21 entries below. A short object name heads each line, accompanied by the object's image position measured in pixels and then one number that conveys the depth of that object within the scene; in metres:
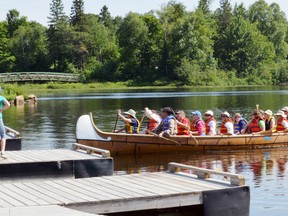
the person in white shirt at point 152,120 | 21.52
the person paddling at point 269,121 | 22.94
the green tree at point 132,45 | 97.12
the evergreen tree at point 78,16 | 110.50
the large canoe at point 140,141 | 21.00
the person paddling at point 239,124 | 23.48
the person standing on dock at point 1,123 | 13.53
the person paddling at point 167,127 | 20.69
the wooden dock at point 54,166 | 13.09
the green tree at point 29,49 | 108.00
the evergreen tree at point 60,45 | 104.81
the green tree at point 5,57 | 107.69
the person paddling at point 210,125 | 22.31
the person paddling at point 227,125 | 22.31
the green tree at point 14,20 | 124.50
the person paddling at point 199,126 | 22.25
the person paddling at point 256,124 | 22.89
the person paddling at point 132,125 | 22.12
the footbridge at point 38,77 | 92.06
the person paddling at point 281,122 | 23.23
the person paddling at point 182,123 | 21.53
